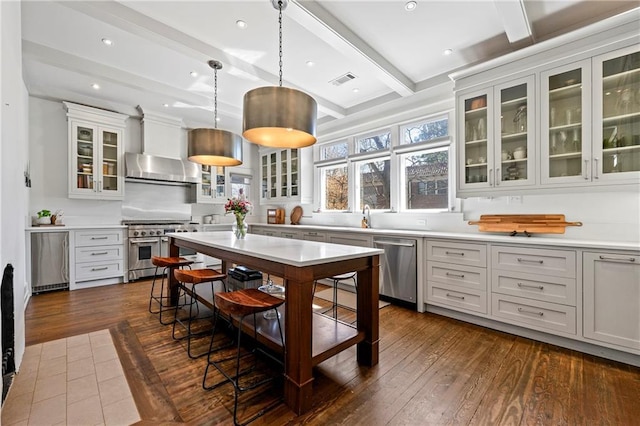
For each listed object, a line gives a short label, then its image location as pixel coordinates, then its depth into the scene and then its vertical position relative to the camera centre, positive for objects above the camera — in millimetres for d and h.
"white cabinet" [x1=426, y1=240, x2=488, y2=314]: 2912 -712
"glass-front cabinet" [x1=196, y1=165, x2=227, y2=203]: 5762 +545
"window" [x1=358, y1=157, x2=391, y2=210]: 4641 +489
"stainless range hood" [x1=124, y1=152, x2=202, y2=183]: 4789 +786
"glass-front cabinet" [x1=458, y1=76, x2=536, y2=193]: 2887 +820
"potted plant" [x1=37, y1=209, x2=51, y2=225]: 4152 -68
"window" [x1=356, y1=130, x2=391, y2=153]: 4666 +1203
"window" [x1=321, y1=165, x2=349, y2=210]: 5312 +468
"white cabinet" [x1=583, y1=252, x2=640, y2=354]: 2164 -706
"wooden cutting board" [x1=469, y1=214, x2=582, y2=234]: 2900 -135
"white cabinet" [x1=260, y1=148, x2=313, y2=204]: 5656 +784
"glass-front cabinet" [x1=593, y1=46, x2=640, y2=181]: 2383 +840
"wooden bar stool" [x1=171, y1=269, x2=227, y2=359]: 2496 -618
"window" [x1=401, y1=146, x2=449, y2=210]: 3959 +486
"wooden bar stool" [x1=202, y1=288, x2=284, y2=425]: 1695 -845
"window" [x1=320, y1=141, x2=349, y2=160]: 5352 +1203
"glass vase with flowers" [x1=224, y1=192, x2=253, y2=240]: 3082 +20
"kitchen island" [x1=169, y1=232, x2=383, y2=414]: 1716 -572
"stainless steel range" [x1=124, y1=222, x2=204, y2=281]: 4664 -553
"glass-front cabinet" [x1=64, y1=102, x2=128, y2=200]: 4383 +982
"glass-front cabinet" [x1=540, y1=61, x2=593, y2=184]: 2562 +832
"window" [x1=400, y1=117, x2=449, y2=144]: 3992 +1212
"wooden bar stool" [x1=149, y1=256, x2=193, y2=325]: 3163 -596
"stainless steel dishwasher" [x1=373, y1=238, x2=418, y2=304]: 3430 -738
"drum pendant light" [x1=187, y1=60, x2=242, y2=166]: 2891 +702
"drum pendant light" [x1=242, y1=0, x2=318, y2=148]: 1943 +723
